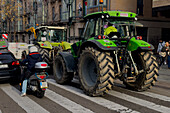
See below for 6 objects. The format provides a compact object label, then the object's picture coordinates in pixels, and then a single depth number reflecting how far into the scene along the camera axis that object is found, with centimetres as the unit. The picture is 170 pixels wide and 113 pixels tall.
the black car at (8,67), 853
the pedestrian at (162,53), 1489
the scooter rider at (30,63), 691
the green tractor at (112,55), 651
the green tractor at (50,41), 1173
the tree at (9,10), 3525
